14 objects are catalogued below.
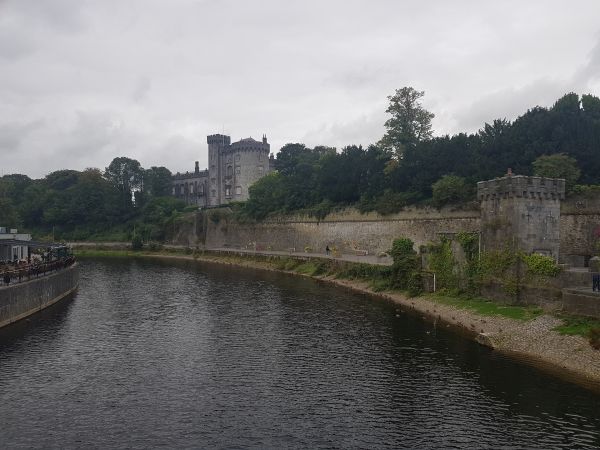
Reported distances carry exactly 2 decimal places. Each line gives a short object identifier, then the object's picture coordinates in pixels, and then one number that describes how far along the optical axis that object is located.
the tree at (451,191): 50.19
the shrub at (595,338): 21.26
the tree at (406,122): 73.56
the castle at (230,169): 111.19
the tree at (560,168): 43.94
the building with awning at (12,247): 43.91
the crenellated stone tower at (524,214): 30.81
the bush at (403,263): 40.12
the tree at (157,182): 128.00
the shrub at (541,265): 27.27
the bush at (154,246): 95.75
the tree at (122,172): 124.50
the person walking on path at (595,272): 24.20
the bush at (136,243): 96.69
